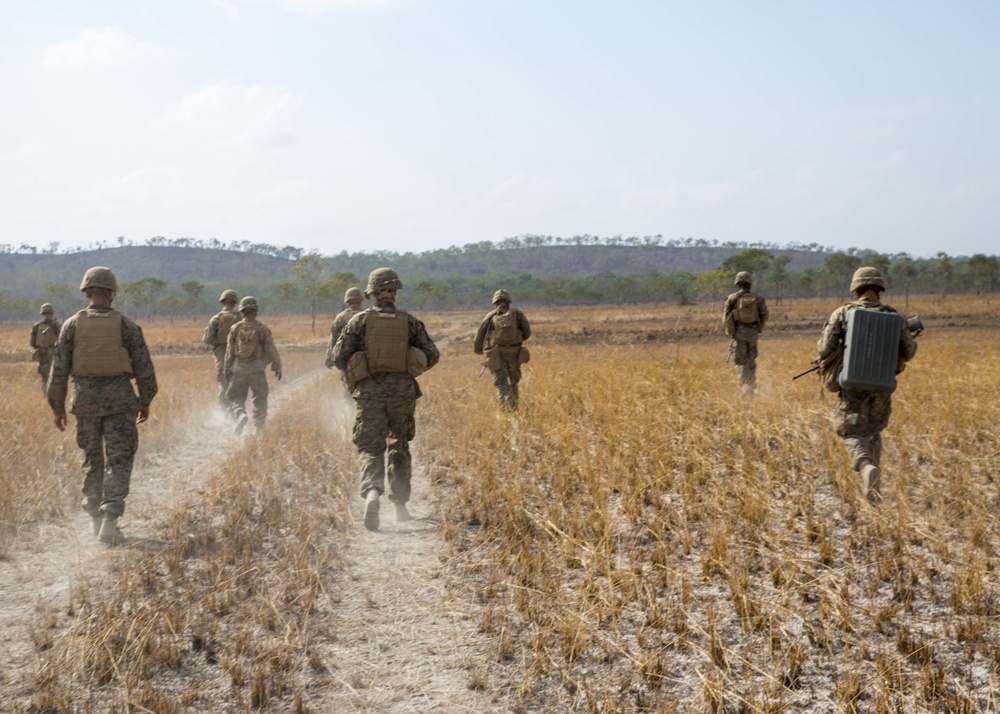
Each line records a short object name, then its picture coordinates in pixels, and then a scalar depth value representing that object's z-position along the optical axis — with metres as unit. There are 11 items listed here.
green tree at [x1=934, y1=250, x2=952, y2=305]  77.88
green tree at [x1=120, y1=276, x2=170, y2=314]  86.19
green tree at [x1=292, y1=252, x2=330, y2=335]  47.19
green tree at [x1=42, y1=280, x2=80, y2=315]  97.30
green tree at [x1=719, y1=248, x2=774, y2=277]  80.56
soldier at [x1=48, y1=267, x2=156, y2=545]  5.50
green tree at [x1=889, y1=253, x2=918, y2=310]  79.54
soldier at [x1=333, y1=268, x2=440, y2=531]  5.91
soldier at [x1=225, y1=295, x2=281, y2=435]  9.98
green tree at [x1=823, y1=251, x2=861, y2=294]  80.75
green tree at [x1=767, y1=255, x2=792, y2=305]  79.11
